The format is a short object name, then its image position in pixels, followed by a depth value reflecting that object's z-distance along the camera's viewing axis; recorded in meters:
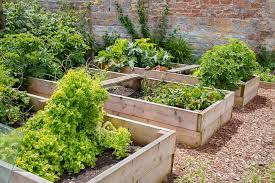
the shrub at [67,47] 6.51
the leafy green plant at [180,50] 8.49
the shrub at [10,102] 4.27
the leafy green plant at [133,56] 7.10
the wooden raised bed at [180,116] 4.32
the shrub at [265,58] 8.02
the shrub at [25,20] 7.00
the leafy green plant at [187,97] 4.75
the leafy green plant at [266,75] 7.21
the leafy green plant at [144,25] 9.27
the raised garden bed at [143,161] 2.74
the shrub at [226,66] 5.60
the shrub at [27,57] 5.48
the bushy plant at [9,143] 2.08
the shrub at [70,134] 3.14
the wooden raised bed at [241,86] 5.87
